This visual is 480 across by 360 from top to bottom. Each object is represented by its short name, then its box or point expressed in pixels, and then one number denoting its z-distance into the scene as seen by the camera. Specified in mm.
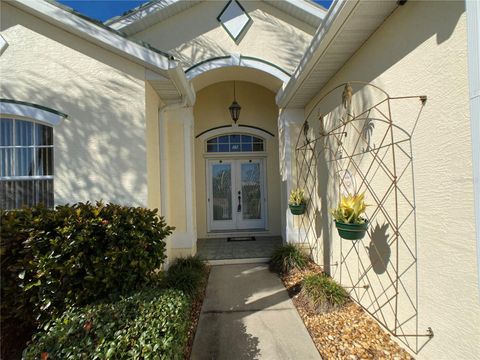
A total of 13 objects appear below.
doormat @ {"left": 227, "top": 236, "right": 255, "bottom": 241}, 7311
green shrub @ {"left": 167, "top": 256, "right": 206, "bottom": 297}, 3953
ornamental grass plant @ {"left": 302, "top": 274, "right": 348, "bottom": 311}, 3578
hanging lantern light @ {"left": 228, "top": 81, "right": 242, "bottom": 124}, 6884
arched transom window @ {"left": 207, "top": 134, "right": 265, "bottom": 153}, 7871
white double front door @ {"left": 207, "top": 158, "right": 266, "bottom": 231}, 7957
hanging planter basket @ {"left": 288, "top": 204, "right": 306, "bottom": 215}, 5309
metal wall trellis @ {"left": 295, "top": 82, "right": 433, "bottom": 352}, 2605
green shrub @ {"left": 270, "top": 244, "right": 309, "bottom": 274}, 4961
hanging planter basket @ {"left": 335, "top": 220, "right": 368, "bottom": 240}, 2852
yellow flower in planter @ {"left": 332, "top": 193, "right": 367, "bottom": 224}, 2908
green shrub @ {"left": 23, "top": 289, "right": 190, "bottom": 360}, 2090
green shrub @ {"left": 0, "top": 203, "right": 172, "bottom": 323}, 2827
